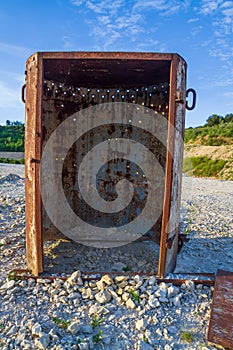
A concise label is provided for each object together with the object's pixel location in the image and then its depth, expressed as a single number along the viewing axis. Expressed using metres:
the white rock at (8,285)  2.64
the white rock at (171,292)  2.53
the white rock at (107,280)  2.63
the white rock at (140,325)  2.18
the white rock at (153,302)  2.40
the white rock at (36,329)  2.05
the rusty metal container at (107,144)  3.44
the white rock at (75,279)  2.65
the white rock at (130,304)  2.39
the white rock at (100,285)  2.59
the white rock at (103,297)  2.45
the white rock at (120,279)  2.64
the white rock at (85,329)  2.12
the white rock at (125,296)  2.47
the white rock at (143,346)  1.99
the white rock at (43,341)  1.94
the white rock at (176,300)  2.45
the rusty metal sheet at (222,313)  2.07
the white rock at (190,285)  2.62
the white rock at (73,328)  2.09
